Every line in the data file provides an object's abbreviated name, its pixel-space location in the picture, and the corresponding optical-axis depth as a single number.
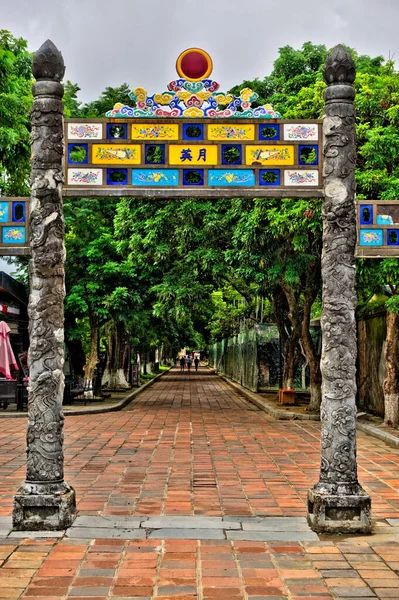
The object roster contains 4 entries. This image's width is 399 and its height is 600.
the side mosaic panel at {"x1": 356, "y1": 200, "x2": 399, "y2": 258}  7.12
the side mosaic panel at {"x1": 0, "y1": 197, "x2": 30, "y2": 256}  7.15
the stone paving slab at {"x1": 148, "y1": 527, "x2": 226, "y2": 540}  6.33
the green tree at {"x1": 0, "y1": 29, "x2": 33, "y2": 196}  14.27
